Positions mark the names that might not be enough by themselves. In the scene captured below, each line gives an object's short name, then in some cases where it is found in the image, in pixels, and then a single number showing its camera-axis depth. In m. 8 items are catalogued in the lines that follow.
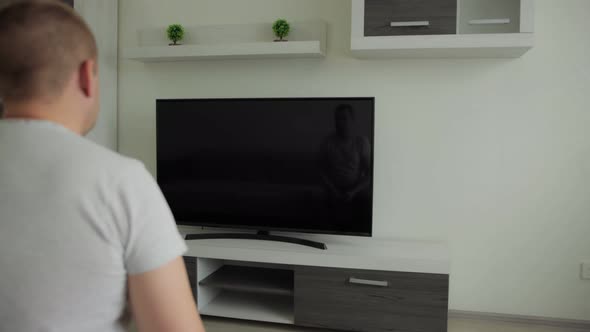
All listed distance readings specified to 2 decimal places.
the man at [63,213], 0.68
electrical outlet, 2.91
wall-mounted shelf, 3.00
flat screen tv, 2.89
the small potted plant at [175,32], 3.24
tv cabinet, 2.66
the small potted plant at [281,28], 3.07
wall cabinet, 2.60
